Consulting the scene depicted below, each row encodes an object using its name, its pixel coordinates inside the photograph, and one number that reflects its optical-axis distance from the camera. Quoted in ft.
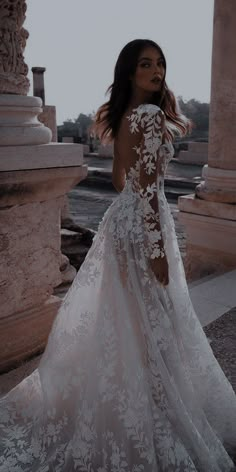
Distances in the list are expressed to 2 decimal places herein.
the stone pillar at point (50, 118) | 22.93
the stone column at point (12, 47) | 8.28
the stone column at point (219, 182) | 15.88
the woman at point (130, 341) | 6.22
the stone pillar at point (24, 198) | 8.30
